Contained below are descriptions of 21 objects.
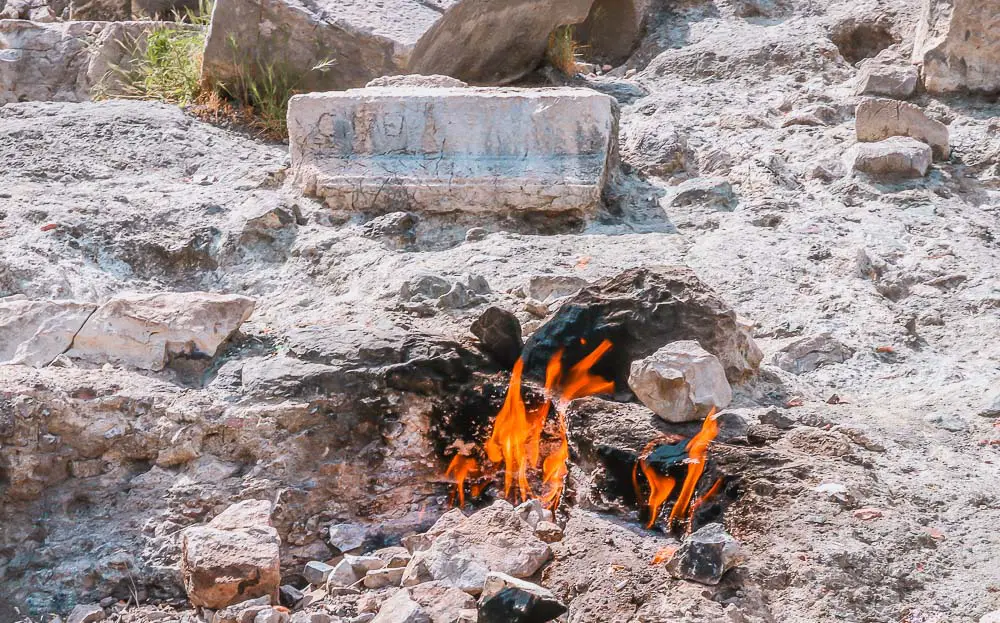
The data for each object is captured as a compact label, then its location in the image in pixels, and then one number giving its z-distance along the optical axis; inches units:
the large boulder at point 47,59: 473.1
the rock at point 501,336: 239.8
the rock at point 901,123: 318.7
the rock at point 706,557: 178.1
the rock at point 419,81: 340.8
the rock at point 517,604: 172.7
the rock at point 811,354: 248.8
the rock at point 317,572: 207.3
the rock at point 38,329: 234.8
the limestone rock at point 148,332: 237.3
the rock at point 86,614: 199.8
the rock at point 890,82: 346.9
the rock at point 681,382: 215.8
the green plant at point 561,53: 407.8
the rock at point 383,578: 199.3
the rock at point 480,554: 188.9
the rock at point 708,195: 314.3
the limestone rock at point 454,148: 308.3
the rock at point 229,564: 194.9
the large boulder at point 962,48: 338.3
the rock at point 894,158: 307.9
